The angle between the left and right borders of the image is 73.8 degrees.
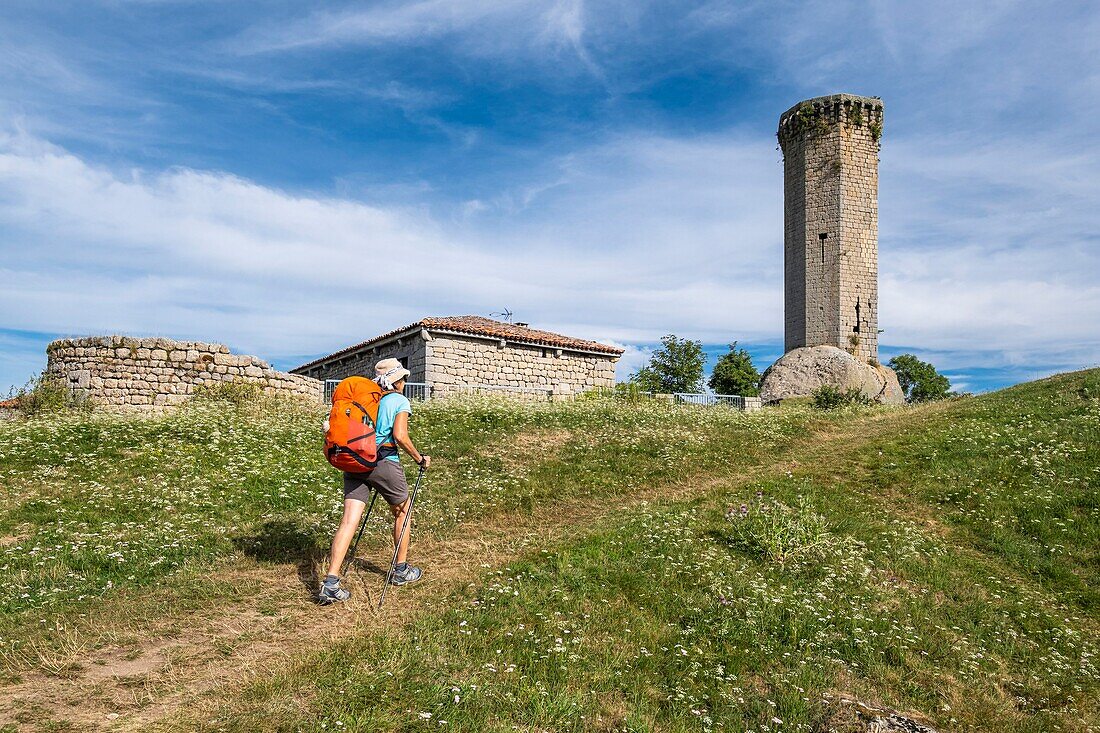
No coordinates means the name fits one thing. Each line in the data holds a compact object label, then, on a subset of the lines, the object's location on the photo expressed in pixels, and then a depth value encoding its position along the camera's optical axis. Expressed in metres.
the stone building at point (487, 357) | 26.83
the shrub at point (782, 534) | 9.24
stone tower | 32.69
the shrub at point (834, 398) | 25.62
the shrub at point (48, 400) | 18.41
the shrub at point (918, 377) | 57.00
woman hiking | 7.50
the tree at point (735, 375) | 44.31
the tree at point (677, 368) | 44.28
